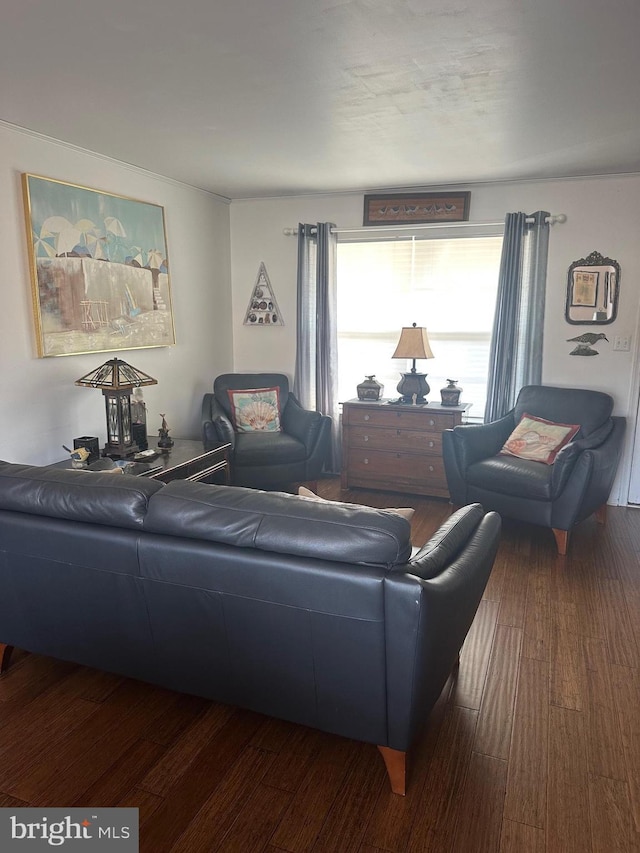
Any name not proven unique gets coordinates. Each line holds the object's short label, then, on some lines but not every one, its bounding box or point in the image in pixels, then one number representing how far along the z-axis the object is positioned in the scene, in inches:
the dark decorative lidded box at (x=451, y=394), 179.6
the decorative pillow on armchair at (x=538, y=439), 153.3
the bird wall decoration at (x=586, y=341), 171.5
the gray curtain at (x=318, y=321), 195.5
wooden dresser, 176.9
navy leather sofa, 63.1
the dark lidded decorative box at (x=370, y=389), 189.2
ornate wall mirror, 168.1
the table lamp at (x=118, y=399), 138.5
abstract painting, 132.6
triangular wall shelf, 207.5
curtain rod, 169.6
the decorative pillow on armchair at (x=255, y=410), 191.5
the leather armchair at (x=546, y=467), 137.1
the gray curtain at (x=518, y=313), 172.9
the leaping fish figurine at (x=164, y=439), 150.9
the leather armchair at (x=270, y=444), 175.8
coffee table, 132.9
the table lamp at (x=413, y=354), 178.5
